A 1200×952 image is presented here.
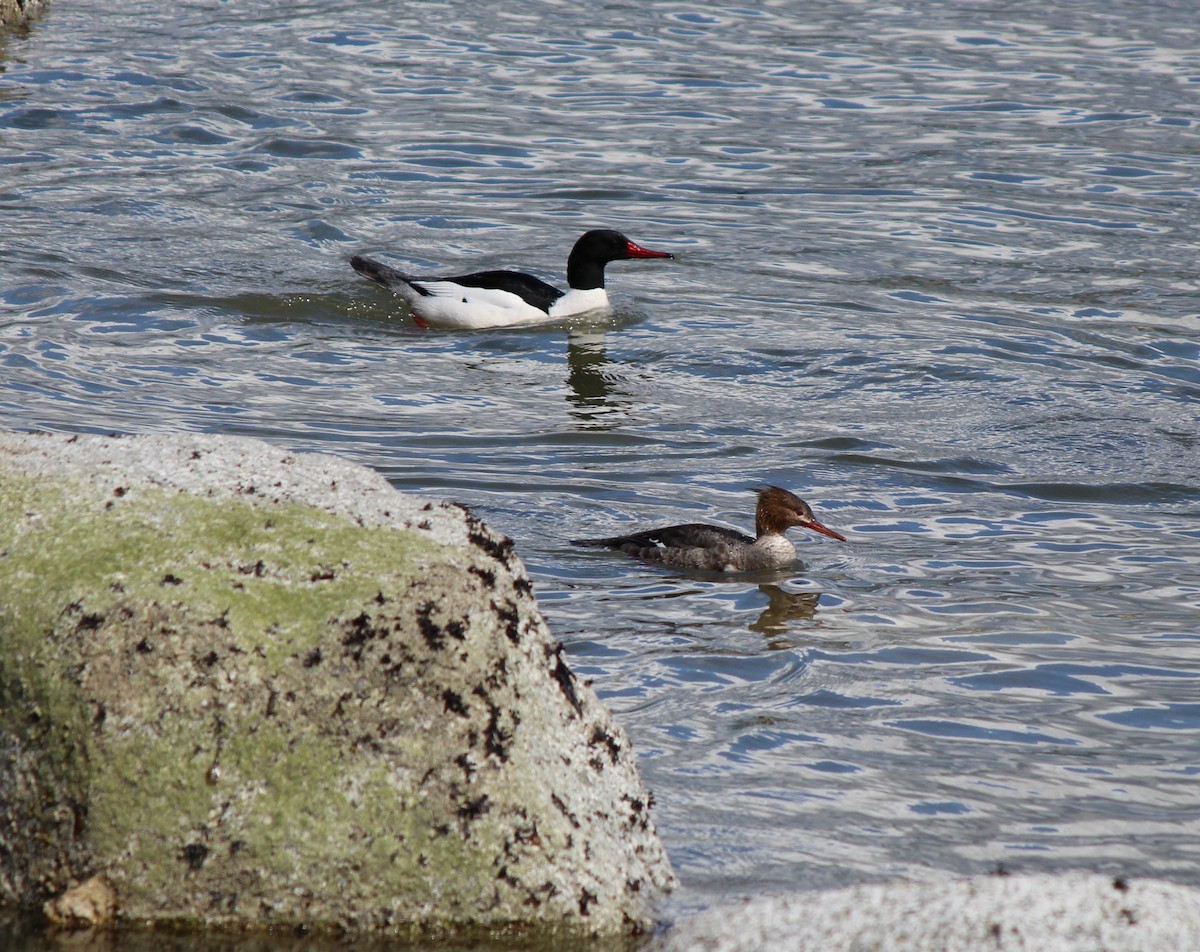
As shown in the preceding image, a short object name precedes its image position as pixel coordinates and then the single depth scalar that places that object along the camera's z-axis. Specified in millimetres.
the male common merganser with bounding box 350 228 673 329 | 28312
